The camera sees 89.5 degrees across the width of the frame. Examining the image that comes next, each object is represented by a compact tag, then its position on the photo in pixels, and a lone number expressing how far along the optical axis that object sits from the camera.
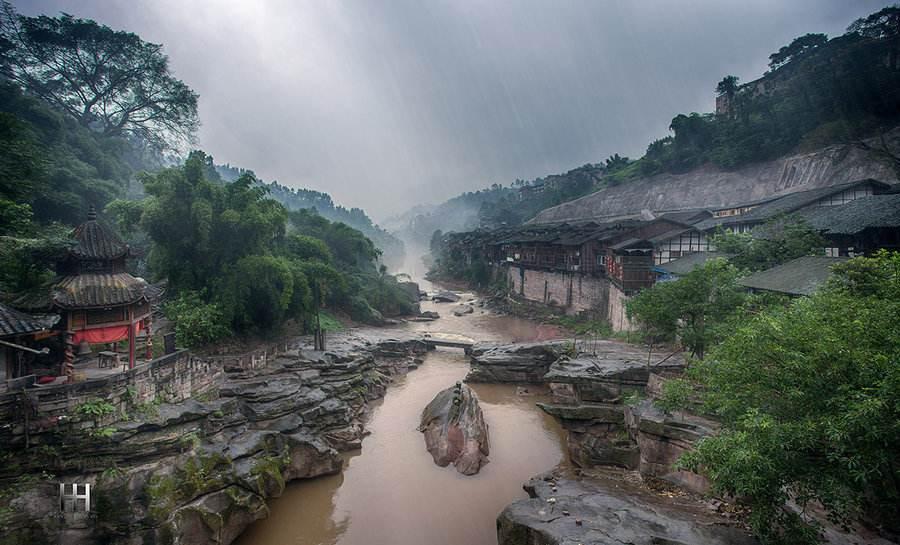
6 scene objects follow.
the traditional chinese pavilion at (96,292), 15.76
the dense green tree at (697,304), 19.12
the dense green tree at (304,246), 39.25
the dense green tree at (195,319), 22.59
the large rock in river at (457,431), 19.92
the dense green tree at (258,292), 25.52
